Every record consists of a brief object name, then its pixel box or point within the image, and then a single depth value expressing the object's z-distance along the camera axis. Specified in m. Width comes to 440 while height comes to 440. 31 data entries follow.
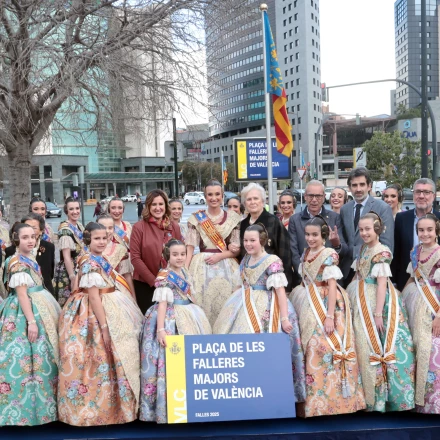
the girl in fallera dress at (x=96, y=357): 3.43
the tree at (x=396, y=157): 24.59
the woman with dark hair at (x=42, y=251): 4.76
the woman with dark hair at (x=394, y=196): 5.48
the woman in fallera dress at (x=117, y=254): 4.61
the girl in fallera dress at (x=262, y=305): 3.59
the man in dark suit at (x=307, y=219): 4.54
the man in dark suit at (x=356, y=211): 4.55
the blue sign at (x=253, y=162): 8.97
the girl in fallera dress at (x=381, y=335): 3.54
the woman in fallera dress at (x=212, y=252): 4.36
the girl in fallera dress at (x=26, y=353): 3.44
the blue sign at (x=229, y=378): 3.40
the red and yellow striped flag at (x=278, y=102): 7.18
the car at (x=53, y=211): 29.44
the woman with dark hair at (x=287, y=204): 5.61
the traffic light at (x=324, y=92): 16.43
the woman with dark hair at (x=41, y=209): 5.57
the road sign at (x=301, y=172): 20.78
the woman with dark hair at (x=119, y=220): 5.24
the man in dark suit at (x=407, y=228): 4.32
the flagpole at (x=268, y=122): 7.01
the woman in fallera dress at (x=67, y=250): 5.25
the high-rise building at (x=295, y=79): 67.31
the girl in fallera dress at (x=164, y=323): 3.46
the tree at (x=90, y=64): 7.06
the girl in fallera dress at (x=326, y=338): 3.49
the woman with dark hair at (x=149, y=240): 4.66
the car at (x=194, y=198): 39.68
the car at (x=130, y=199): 52.89
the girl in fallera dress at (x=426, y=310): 3.52
